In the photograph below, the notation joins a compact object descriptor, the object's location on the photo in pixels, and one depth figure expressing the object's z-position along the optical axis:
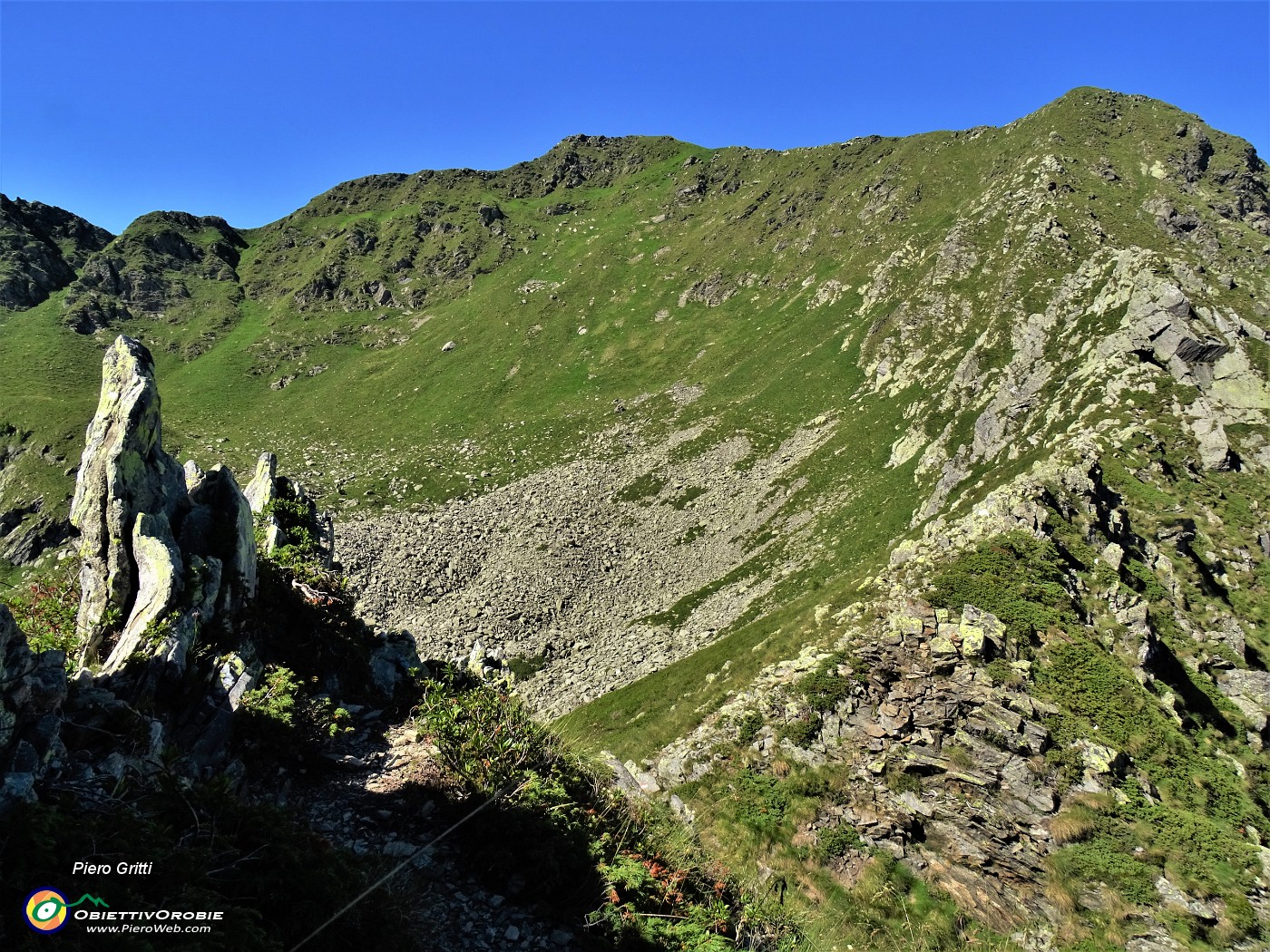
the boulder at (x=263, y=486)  19.25
